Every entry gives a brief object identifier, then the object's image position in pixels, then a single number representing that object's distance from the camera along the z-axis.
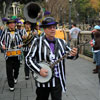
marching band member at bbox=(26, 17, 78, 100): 3.55
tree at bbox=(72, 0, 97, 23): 45.16
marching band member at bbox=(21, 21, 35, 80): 6.68
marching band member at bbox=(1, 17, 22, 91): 6.04
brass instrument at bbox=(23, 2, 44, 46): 6.25
